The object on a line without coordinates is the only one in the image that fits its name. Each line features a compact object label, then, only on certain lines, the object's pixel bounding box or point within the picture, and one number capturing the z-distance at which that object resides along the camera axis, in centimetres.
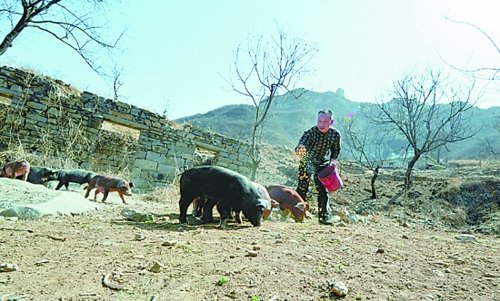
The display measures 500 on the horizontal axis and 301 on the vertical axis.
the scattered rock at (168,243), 334
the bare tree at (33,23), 925
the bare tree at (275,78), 1572
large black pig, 470
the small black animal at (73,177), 847
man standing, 610
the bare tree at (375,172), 1491
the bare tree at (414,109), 1714
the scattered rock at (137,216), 489
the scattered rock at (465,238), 530
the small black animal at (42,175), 855
